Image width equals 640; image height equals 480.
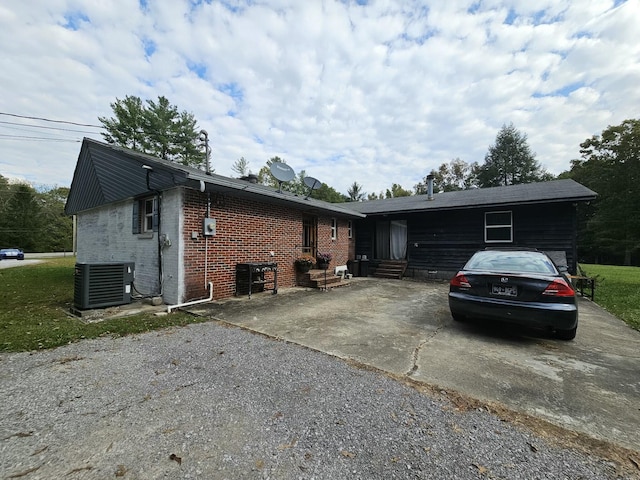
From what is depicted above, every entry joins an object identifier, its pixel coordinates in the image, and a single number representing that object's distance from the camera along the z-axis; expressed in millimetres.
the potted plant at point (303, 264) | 9258
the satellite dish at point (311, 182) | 10912
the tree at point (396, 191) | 41594
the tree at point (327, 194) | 37594
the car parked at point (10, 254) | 25094
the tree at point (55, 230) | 35219
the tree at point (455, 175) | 35406
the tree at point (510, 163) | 31531
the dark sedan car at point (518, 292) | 3650
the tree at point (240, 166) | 31422
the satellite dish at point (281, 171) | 8898
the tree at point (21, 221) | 32062
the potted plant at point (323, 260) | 10016
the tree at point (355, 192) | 41500
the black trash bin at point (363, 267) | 12695
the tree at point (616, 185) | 23594
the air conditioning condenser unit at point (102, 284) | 5242
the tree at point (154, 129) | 23406
